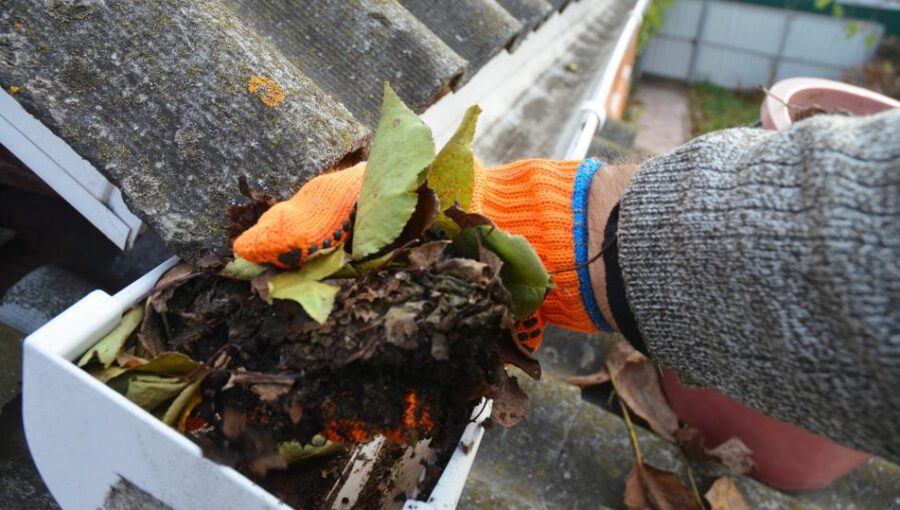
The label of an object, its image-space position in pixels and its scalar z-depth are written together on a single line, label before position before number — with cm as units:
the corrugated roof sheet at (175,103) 90
